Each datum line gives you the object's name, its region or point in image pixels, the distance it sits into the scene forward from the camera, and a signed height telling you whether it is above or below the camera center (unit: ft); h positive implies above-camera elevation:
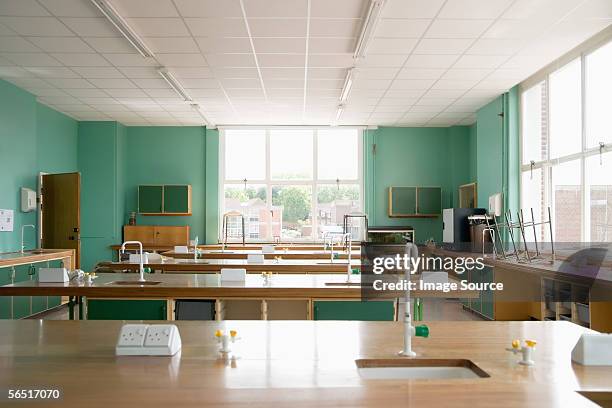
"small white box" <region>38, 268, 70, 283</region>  15.49 -1.92
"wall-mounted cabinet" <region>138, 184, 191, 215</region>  37.68 +0.64
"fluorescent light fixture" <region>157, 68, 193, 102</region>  23.83 +6.03
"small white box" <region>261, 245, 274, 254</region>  27.78 -2.23
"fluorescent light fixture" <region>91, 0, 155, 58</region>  16.40 +6.16
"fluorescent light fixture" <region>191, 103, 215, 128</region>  31.45 +5.97
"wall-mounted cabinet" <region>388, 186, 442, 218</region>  37.65 +0.43
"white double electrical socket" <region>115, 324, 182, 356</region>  7.22 -1.80
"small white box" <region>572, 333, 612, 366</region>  6.86 -1.83
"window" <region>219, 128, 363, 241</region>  39.04 +2.19
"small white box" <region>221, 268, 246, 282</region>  15.81 -1.98
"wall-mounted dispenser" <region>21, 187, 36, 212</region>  27.78 +0.43
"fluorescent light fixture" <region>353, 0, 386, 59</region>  16.32 +6.12
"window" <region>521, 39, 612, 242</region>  20.02 +2.49
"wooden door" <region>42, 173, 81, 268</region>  30.12 -0.16
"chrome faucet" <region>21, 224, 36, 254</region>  27.15 -1.19
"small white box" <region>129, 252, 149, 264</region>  21.85 -2.10
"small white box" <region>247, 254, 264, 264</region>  20.84 -1.98
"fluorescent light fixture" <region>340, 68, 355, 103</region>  23.89 +5.98
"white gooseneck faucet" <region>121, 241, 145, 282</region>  15.81 -1.98
